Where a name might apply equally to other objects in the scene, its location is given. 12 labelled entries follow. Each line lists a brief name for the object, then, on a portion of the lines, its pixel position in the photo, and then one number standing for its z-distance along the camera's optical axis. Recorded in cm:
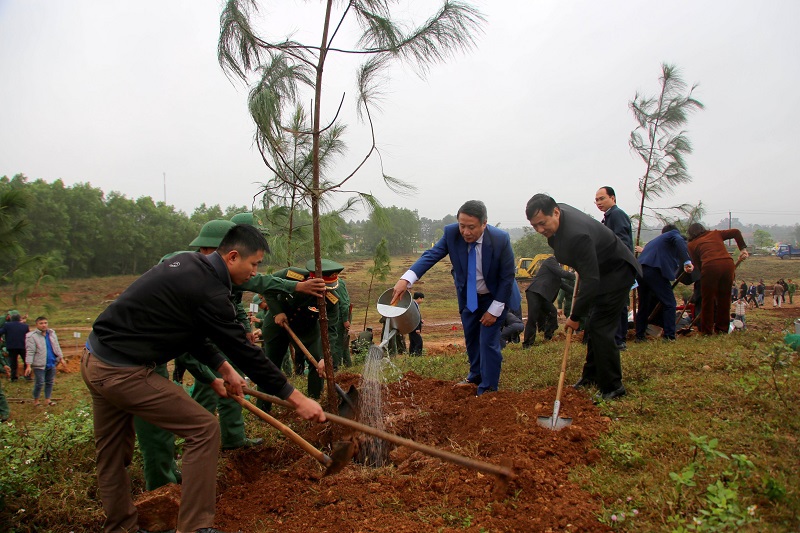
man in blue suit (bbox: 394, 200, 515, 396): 442
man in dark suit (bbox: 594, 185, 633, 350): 590
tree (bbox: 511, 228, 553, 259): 4138
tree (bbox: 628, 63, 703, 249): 861
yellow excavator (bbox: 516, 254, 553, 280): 3100
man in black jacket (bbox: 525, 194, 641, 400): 397
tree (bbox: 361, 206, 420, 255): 4509
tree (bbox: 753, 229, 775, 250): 6278
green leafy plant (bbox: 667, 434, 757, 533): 224
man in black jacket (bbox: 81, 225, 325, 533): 257
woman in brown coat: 640
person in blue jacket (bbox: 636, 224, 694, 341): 653
